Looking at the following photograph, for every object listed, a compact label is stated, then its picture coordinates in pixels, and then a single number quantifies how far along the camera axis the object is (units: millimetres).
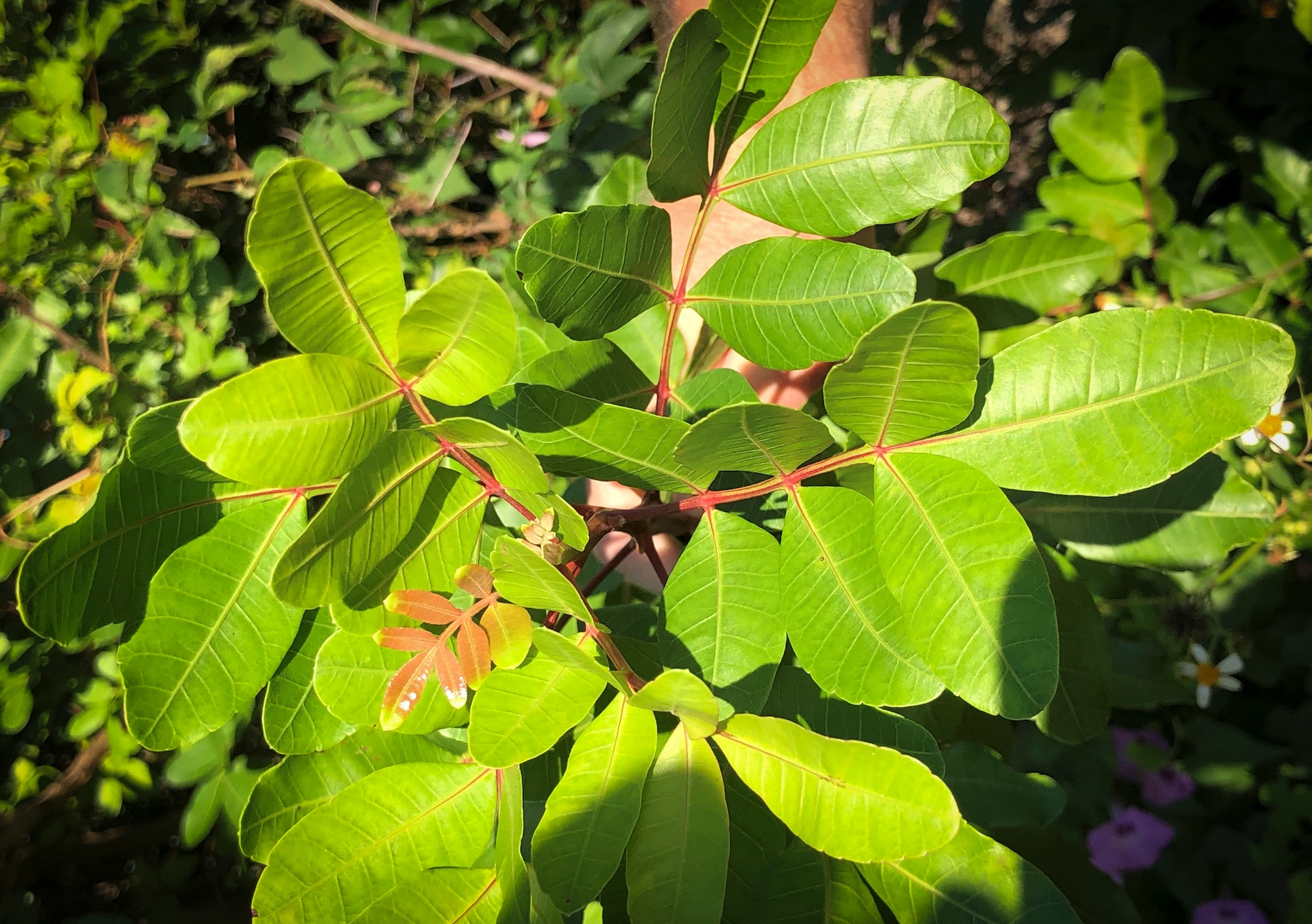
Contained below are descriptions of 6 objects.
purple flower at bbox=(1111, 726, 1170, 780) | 473
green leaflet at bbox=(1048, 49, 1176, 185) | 313
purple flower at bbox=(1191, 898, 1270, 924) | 464
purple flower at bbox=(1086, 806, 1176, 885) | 476
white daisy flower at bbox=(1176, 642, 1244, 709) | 422
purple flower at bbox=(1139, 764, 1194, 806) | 477
